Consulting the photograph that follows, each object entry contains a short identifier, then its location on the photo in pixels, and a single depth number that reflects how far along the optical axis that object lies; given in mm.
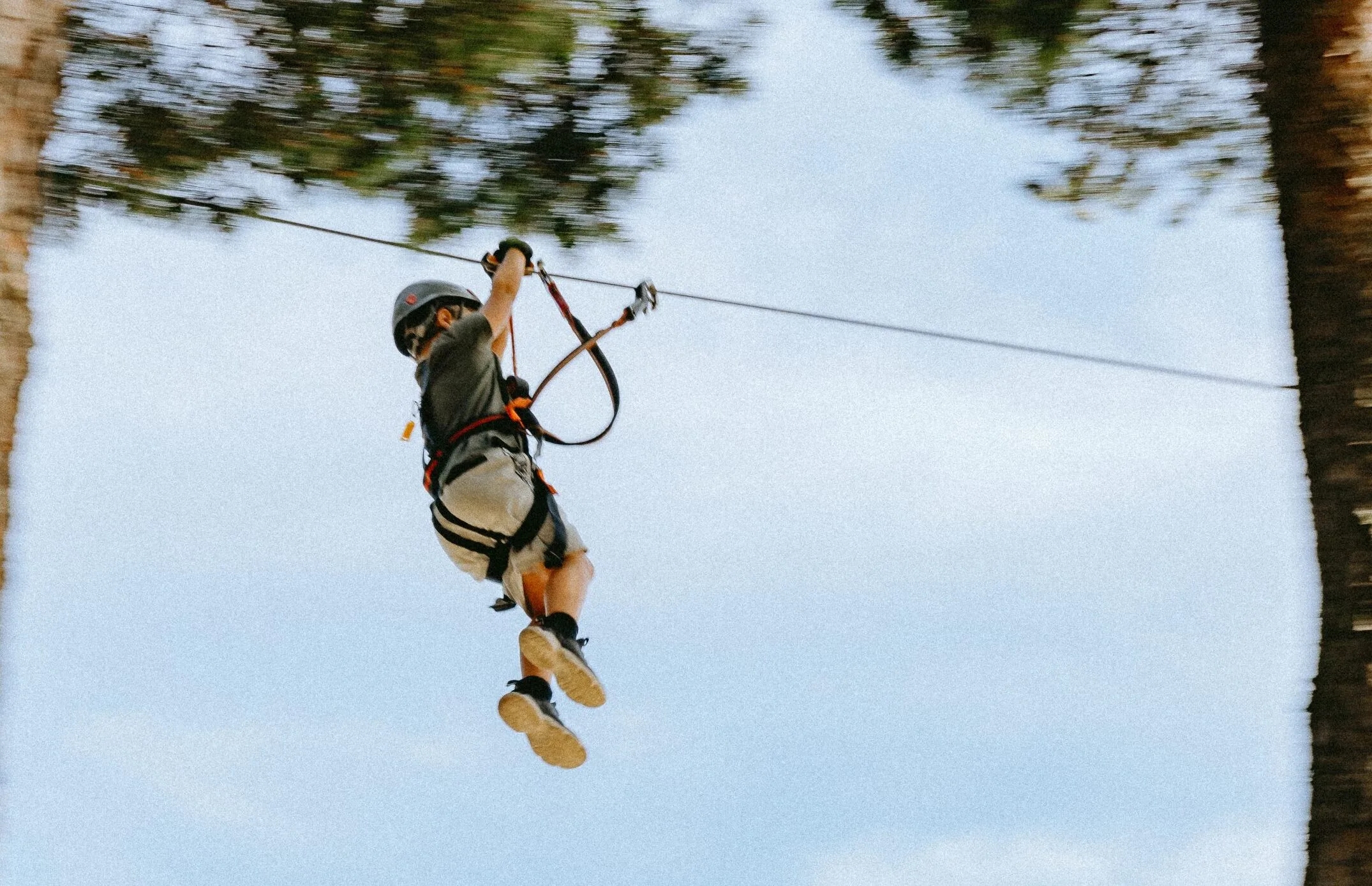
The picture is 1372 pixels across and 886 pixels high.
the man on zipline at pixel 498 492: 7520
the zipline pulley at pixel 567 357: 7957
